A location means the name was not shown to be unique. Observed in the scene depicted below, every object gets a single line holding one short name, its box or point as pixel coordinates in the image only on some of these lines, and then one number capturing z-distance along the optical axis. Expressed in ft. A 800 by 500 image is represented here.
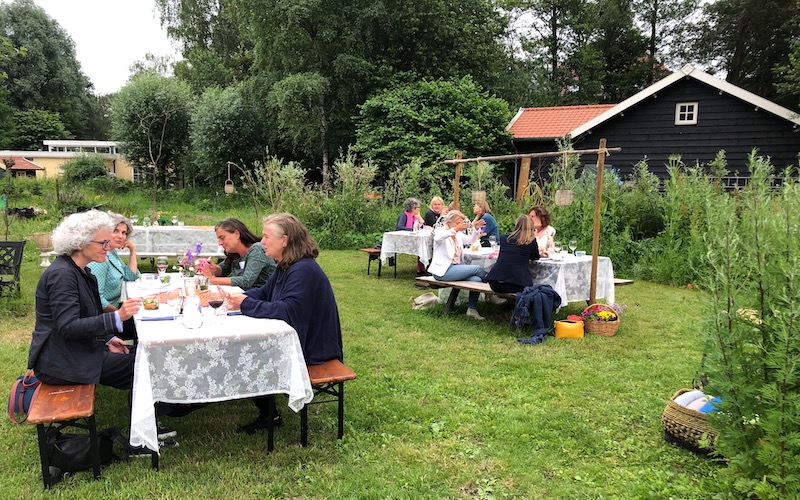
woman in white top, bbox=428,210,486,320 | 22.36
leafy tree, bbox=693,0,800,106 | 74.59
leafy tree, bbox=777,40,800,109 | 42.50
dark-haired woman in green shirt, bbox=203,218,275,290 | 14.21
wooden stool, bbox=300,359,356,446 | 10.86
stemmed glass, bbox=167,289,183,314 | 11.37
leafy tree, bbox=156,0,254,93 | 87.76
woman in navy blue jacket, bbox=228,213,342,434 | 10.89
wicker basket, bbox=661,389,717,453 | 10.89
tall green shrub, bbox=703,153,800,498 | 7.73
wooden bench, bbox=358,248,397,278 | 31.91
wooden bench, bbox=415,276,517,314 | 20.73
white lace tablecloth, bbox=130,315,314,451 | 9.29
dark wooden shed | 46.65
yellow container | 19.54
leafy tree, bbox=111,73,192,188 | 74.84
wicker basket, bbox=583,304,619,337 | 19.84
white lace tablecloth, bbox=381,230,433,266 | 28.40
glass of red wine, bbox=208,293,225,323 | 10.27
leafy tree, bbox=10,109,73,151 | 115.34
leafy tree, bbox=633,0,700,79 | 90.33
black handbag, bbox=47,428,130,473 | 9.73
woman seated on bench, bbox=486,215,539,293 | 19.90
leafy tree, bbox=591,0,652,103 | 91.20
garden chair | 22.35
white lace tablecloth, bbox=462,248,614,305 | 20.74
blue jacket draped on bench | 19.48
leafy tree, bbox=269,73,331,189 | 65.21
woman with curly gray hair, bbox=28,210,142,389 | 9.65
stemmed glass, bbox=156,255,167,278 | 14.39
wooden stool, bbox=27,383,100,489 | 9.04
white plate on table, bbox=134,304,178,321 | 10.82
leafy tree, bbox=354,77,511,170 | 59.72
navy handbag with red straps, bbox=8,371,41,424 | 10.30
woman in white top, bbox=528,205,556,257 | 21.68
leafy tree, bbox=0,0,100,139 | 116.47
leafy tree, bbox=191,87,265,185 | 71.77
